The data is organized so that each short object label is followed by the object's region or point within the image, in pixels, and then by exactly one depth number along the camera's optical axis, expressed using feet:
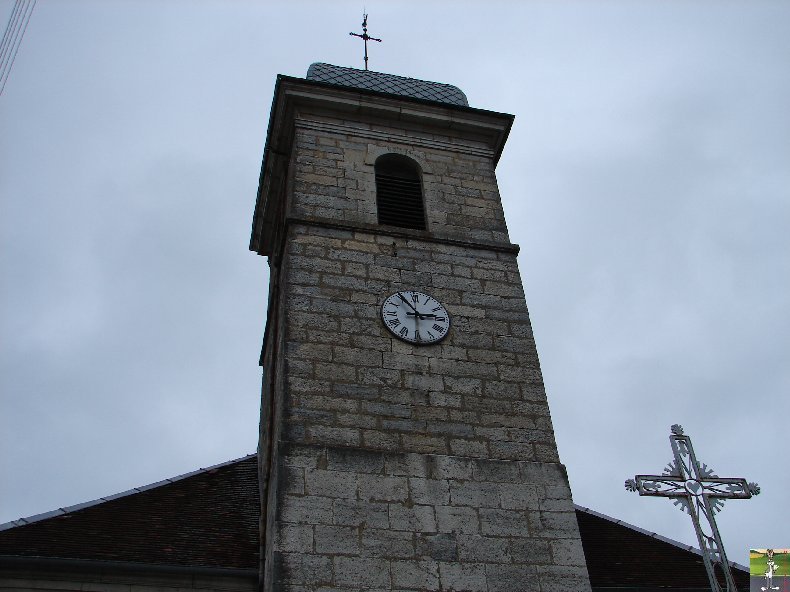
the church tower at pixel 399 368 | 25.35
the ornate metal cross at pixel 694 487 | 23.80
